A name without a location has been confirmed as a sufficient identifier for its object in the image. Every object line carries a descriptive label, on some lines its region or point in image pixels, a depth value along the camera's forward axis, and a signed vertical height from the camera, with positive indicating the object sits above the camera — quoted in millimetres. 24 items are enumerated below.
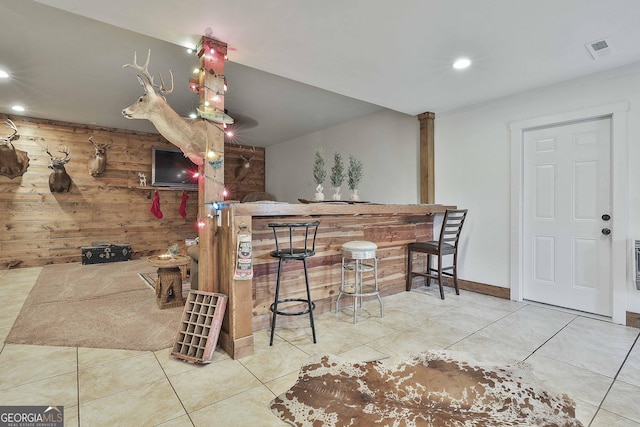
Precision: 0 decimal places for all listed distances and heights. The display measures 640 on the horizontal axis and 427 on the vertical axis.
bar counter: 2324 -363
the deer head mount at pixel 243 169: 7617 +1016
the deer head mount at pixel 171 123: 2441 +694
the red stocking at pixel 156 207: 6355 +98
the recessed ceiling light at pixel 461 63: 2924 +1377
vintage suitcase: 5535 -723
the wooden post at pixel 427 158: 4414 +738
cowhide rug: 1625 -1036
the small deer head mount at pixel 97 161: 5809 +937
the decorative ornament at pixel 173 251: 3511 -431
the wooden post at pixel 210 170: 2514 +327
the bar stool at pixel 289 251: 2461 -315
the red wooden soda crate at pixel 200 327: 2230 -831
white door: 3184 -46
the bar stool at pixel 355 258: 2982 -477
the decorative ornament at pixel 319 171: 3471 +444
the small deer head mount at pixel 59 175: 5504 +649
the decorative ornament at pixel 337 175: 3695 +423
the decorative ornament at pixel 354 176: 3865 +431
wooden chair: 3732 -423
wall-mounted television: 6361 +873
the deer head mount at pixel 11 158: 5086 +877
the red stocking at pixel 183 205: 6676 +134
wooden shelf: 6277 +473
